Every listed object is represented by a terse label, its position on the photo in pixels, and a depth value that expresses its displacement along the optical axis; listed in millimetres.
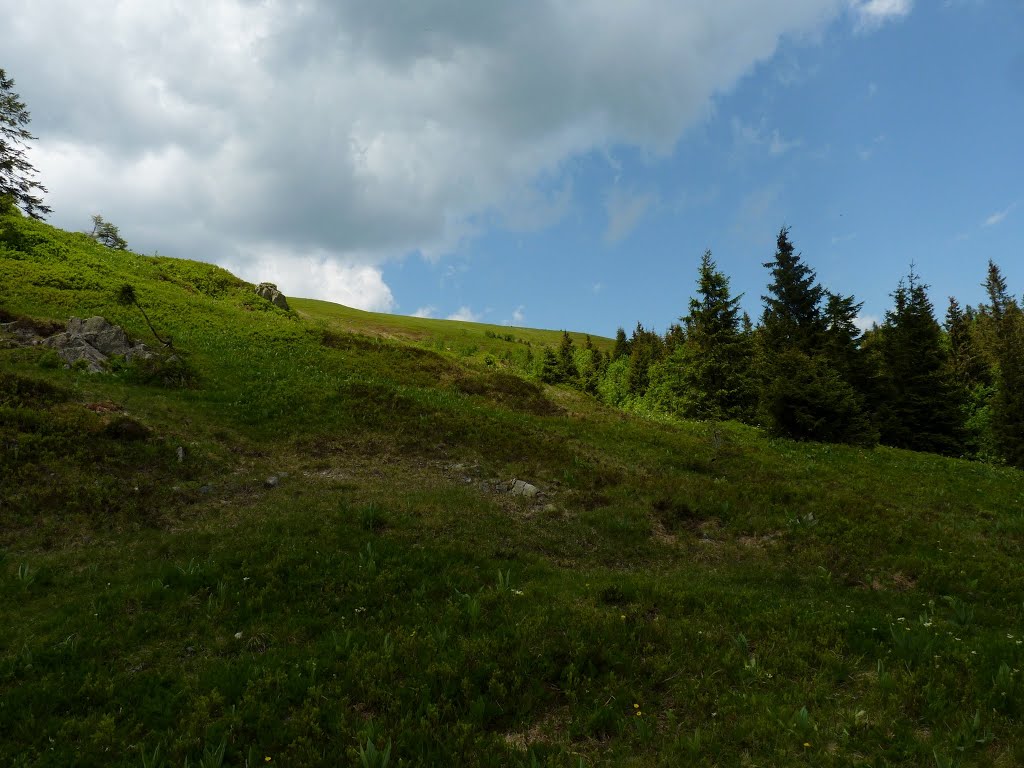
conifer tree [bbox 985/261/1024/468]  41625
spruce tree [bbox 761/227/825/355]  40969
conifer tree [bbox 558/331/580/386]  70625
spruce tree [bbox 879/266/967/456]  41562
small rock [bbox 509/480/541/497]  16219
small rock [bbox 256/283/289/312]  54100
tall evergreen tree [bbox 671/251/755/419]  42438
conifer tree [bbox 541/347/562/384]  69562
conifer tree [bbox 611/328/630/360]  108688
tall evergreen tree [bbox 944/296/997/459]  46625
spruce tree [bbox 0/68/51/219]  29094
